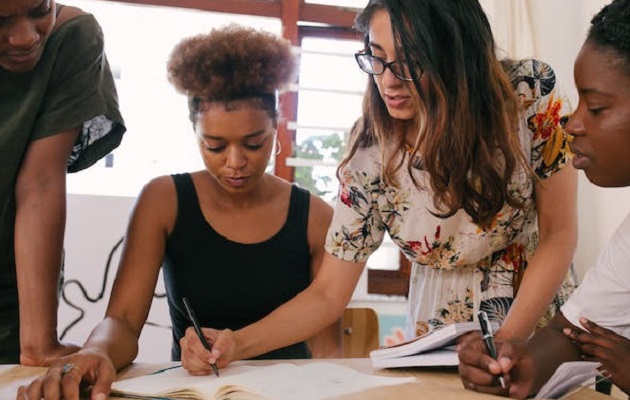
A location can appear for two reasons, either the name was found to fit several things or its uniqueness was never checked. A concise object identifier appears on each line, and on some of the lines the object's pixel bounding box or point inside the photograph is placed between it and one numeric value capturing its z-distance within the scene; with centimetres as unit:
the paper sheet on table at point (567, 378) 101
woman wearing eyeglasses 122
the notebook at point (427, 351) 111
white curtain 332
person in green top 118
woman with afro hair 153
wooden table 99
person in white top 105
